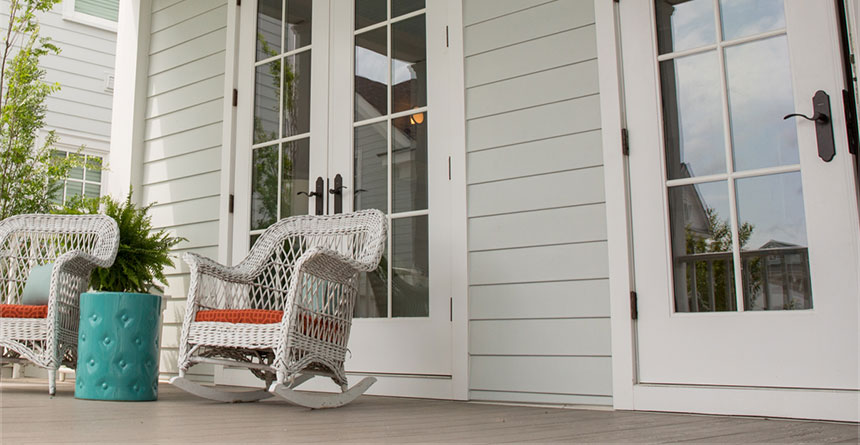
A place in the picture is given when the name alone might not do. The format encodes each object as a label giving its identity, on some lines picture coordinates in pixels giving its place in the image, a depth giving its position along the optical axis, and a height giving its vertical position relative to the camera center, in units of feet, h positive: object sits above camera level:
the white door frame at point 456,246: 10.28 +1.02
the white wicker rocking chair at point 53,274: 9.97 +0.70
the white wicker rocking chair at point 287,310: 8.59 +0.09
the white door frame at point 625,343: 7.55 -0.35
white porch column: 15.64 +4.84
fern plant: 12.98 +1.18
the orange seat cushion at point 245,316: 8.71 +0.03
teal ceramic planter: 9.39 -0.37
